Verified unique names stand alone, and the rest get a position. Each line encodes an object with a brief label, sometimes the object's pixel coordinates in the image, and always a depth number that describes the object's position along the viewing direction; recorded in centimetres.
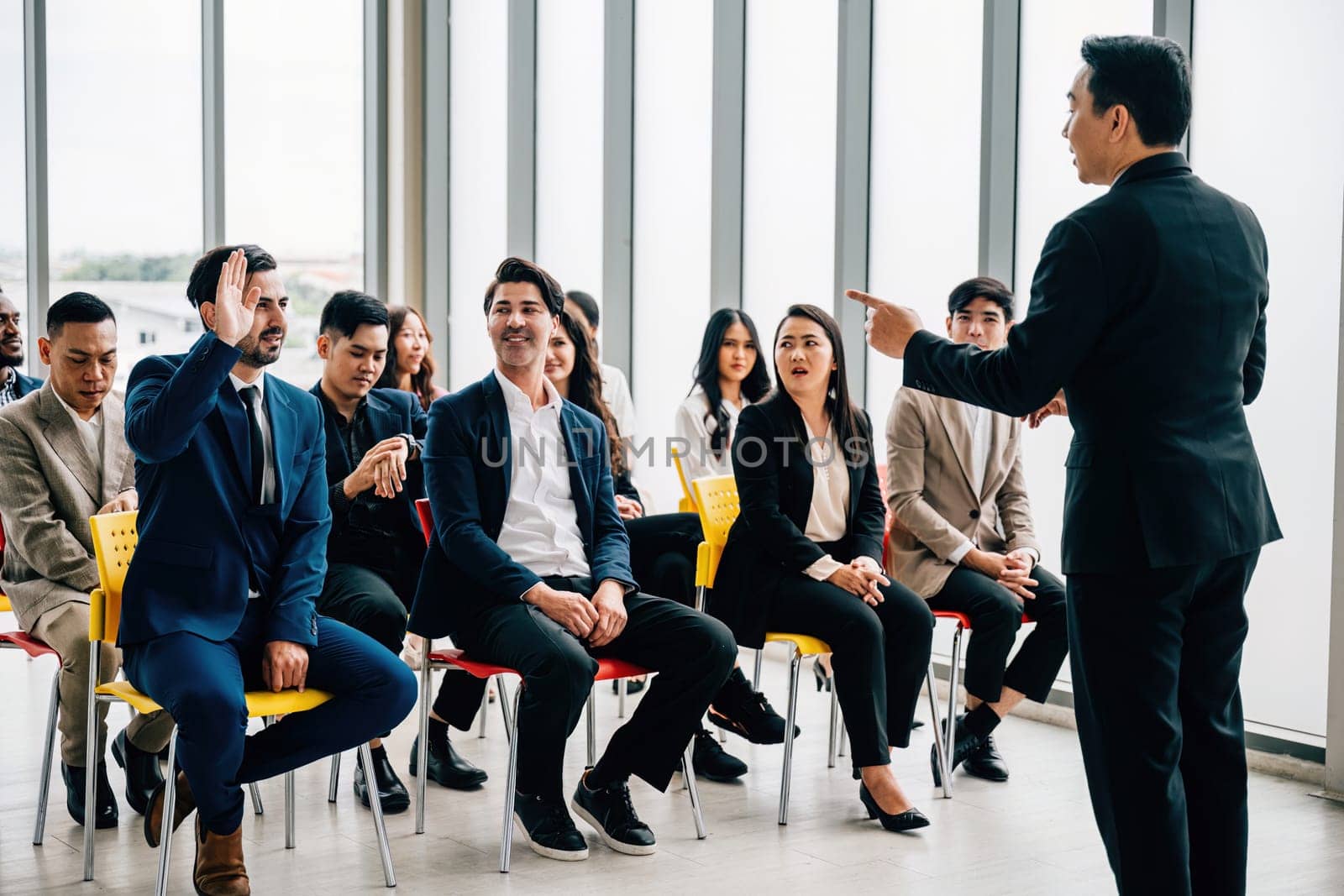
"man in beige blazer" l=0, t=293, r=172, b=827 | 351
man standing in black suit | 222
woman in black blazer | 366
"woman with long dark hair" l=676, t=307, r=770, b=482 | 524
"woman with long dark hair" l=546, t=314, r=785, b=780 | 409
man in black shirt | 385
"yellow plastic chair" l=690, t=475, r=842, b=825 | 372
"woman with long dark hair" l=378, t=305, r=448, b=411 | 470
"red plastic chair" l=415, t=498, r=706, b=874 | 329
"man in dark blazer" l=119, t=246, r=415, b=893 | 288
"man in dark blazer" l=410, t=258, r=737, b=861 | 335
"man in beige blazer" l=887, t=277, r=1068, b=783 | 404
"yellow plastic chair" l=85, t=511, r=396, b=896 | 291
